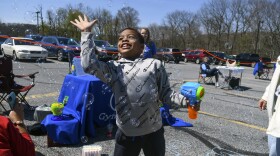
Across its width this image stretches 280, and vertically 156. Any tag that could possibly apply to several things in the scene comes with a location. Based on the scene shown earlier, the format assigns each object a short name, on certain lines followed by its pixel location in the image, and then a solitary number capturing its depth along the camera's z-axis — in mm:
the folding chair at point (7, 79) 5621
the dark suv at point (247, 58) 31500
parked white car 16481
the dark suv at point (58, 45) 18414
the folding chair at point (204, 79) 12396
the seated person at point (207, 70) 11922
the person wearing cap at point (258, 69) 16938
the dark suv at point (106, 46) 18531
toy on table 4324
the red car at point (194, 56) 31144
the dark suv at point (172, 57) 28175
